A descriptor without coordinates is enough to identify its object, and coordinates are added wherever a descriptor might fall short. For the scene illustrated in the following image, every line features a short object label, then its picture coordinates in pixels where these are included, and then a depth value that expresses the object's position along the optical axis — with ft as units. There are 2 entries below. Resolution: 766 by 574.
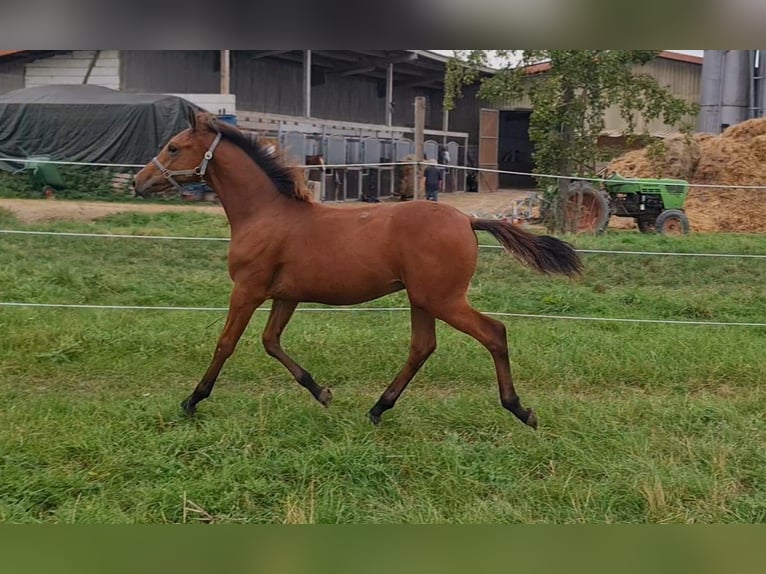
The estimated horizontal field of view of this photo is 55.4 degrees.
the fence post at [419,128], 23.30
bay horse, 12.21
